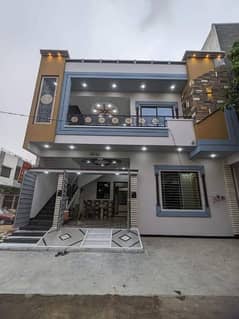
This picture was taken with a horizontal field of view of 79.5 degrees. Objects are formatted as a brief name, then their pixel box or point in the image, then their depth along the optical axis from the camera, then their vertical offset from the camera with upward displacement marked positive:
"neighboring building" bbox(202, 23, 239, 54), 7.97 +9.24
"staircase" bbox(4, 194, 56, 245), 4.71 -1.15
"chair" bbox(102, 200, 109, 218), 8.28 -0.54
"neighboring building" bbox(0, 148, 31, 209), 14.24 +1.96
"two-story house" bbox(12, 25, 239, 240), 5.89 +2.28
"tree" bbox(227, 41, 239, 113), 4.12 +3.54
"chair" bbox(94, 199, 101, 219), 8.24 -0.54
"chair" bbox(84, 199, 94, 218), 8.29 -0.59
